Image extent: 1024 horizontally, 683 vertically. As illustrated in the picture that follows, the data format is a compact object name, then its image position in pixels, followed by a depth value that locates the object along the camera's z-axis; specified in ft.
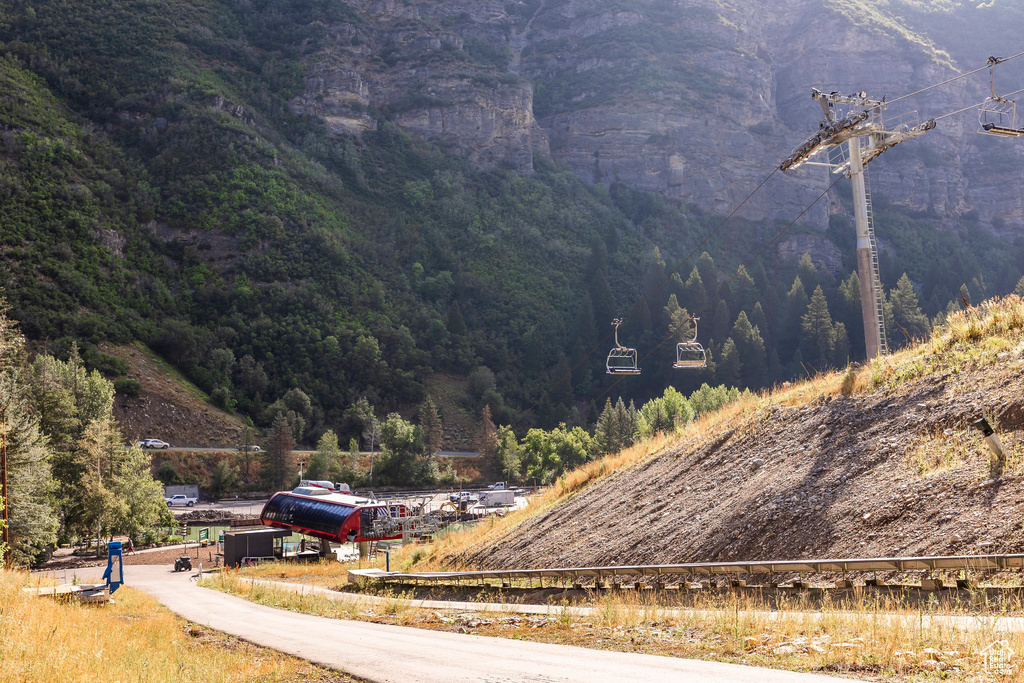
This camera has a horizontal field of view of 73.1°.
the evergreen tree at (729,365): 349.76
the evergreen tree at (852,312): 365.20
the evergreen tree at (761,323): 391.24
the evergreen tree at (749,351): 358.64
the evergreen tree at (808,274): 421.59
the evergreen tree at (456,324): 364.17
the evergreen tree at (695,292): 393.50
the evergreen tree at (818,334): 349.00
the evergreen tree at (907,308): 336.70
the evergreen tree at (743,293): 405.80
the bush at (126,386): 233.55
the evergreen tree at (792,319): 390.83
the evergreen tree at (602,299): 397.39
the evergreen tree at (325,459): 213.05
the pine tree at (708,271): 412.98
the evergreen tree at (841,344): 347.56
